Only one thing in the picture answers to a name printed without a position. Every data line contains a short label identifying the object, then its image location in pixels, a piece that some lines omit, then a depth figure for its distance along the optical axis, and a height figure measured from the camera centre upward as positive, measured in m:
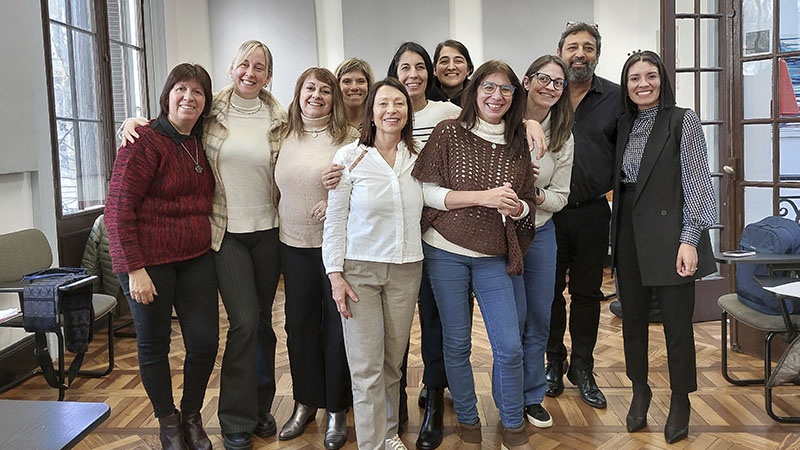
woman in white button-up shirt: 2.32 -0.24
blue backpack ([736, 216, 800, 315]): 3.26 -0.44
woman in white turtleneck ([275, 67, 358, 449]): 2.54 -0.27
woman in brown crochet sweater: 2.38 -0.17
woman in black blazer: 2.55 -0.19
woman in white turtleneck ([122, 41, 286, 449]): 2.57 -0.14
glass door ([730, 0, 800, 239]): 4.04 +0.32
